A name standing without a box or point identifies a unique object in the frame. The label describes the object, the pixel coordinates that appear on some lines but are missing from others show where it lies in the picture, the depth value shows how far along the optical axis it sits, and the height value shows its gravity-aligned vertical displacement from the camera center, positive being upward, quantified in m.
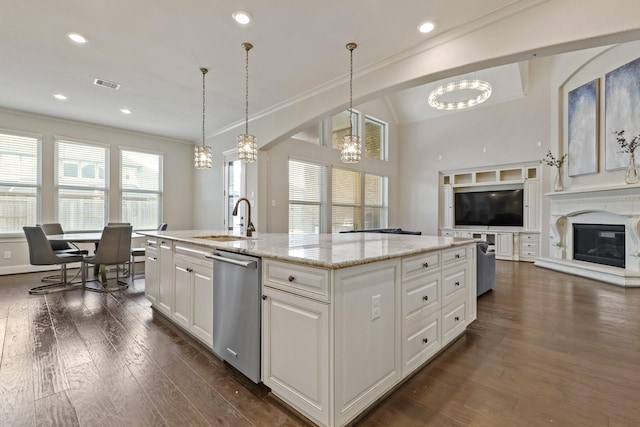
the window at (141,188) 6.44 +0.52
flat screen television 7.27 +0.14
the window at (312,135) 6.60 +1.76
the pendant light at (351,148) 3.41 +0.73
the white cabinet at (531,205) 6.93 +0.20
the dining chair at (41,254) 4.02 -0.58
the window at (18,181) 5.20 +0.52
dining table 4.04 -0.38
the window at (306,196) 6.52 +0.37
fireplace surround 4.85 -0.37
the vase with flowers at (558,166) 6.20 +0.99
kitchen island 1.48 -0.60
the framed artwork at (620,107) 4.91 +1.82
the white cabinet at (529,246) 6.89 -0.75
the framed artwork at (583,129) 5.55 +1.63
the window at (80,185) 5.73 +0.51
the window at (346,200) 7.50 +0.32
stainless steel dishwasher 1.85 -0.65
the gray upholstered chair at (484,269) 3.91 -0.74
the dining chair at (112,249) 4.05 -0.52
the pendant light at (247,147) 3.34 +0.72
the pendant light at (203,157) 3.75 +0.69
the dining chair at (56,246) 4.71 -0.57
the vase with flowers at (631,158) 4.84 +0.92
